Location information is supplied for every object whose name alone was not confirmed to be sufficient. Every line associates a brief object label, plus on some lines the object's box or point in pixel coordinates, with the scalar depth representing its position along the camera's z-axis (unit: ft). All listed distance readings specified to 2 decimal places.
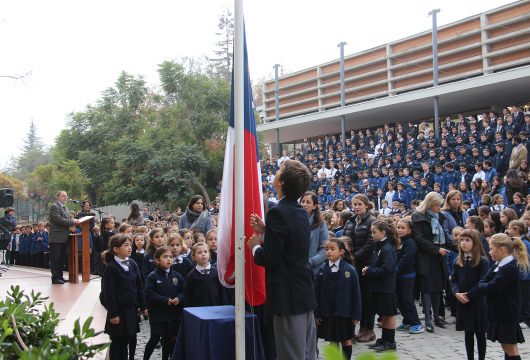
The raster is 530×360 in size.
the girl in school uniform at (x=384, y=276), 22.50
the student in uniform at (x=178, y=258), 22.17
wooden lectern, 36.14
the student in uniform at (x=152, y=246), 24.38
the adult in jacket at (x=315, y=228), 20.66
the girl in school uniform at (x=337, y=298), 19.98
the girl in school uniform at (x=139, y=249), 27.76
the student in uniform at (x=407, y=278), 25.30
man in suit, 35.40
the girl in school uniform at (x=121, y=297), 18.83
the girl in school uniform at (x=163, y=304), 19.95
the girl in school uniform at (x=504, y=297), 17.03
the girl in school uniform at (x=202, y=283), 19.36
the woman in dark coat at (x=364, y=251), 24.47
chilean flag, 14.38
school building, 63.67
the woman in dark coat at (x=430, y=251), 26.17
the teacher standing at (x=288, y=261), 12.99
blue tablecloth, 13.52
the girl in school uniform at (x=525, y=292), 25.54
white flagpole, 13.42
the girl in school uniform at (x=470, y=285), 18.51
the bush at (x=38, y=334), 7.83
